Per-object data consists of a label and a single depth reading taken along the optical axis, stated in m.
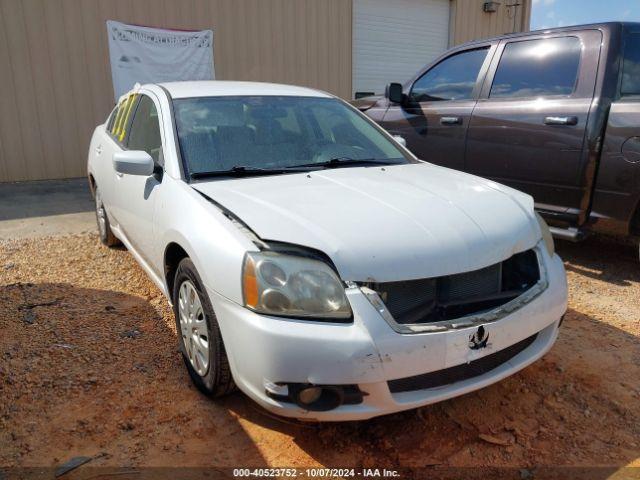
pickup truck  3.98
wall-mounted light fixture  11.89
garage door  10.47
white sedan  2.00
